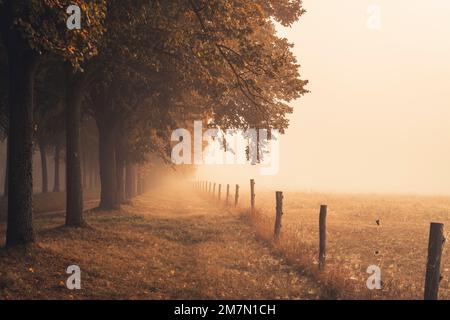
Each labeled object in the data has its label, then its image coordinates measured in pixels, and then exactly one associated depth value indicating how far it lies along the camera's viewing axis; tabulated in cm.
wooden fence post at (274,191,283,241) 1623
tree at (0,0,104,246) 1173
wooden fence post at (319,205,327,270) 1175
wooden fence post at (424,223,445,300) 782
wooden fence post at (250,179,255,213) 2259
